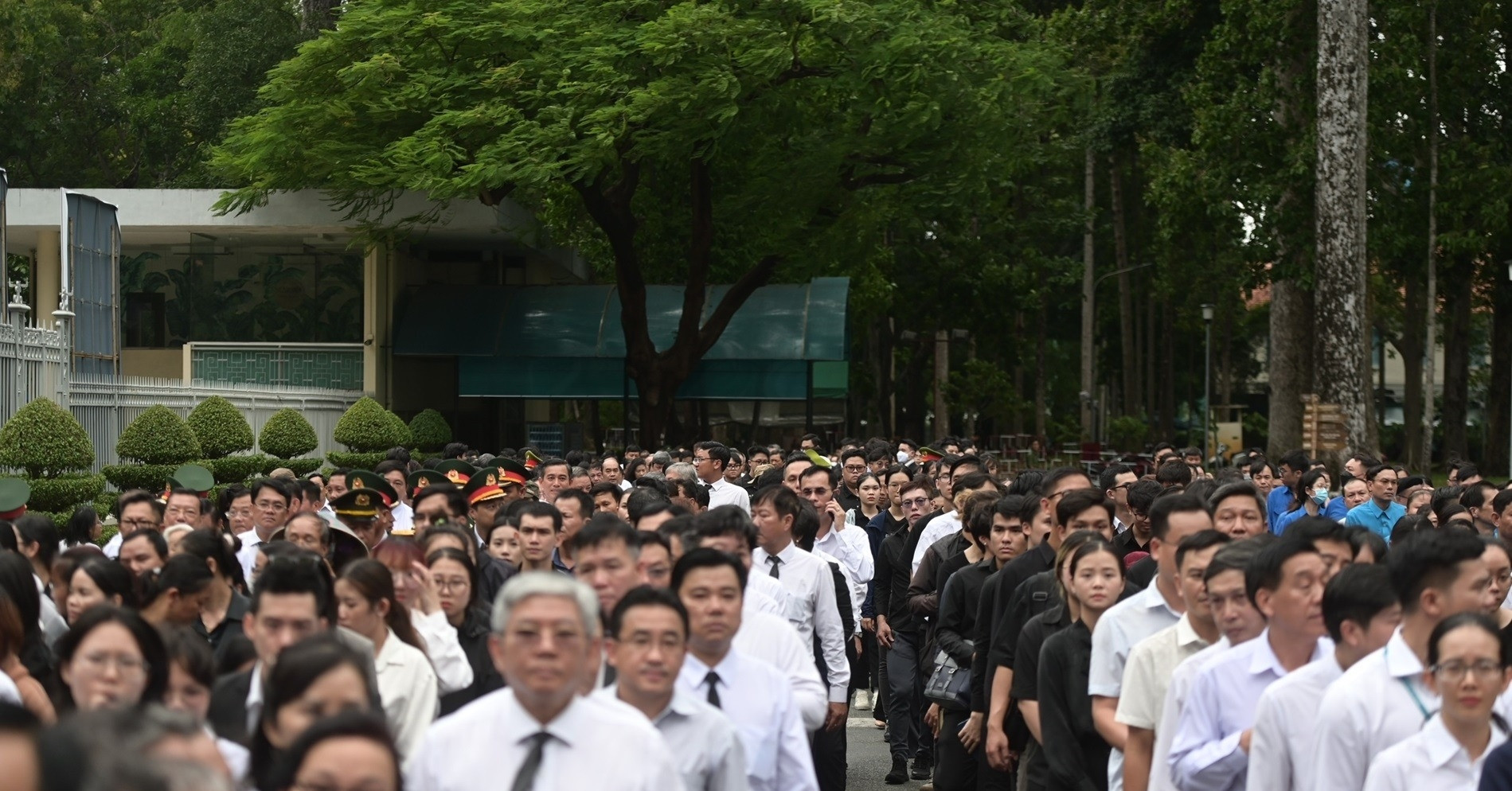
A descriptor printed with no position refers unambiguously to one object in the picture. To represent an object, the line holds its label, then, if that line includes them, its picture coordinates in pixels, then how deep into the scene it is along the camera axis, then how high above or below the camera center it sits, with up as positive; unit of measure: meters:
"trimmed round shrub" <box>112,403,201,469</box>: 20.64 -0.27
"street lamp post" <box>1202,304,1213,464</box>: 45.62 +0.87
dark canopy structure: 36.91 +1.50
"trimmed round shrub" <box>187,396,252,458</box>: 23.27 -0.16
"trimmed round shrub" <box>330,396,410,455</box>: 30.05 -0.22
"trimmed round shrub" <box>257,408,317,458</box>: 26.20 -0.30
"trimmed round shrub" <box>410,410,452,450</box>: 34.66 -0.26
